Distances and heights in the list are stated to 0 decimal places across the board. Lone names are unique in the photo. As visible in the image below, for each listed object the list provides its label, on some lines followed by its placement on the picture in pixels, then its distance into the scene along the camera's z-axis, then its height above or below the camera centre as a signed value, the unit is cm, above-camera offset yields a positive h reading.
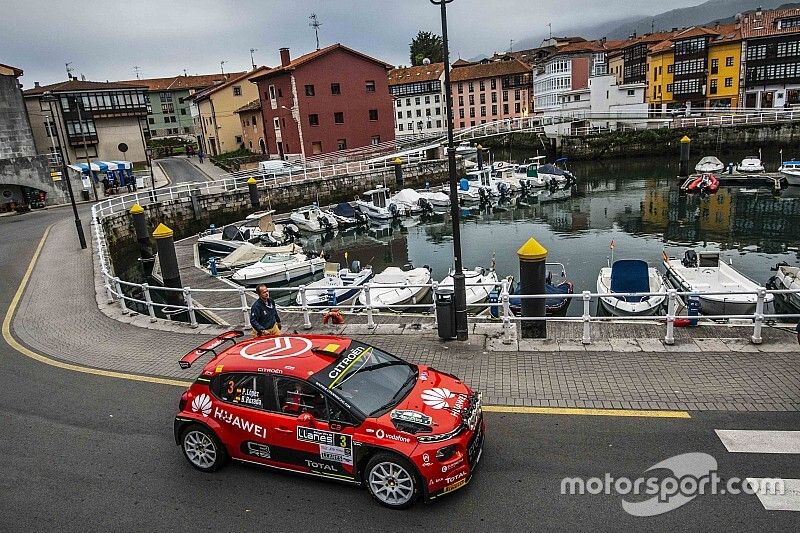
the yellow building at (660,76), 7812 +598
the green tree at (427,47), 11856 +1943
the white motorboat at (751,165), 4744 -483
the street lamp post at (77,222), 2469 -231
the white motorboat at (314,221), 3950 -514
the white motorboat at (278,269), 2533 -546
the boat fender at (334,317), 1370 -417
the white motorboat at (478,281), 2008 -568
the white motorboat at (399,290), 2081 -567
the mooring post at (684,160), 5055 -409
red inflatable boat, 4434 -568
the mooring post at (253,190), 4075 -271
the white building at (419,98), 9525 +702
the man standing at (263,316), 1096 -323
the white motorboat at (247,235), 3116 -483
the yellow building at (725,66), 7006 +584
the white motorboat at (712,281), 1744 -573
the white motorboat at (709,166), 5097 -485
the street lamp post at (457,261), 1097 -261
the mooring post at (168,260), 2026 -368
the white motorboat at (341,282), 2097 -527
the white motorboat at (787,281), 1834 -583
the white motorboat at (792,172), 4322 -516
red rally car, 635 -329
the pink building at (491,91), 9344 +703
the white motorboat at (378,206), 4164 -485
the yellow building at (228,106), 7531 +683
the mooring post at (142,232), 2741 -354
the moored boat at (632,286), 1761 -528
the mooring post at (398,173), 4859 -283
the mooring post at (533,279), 1138 -310
